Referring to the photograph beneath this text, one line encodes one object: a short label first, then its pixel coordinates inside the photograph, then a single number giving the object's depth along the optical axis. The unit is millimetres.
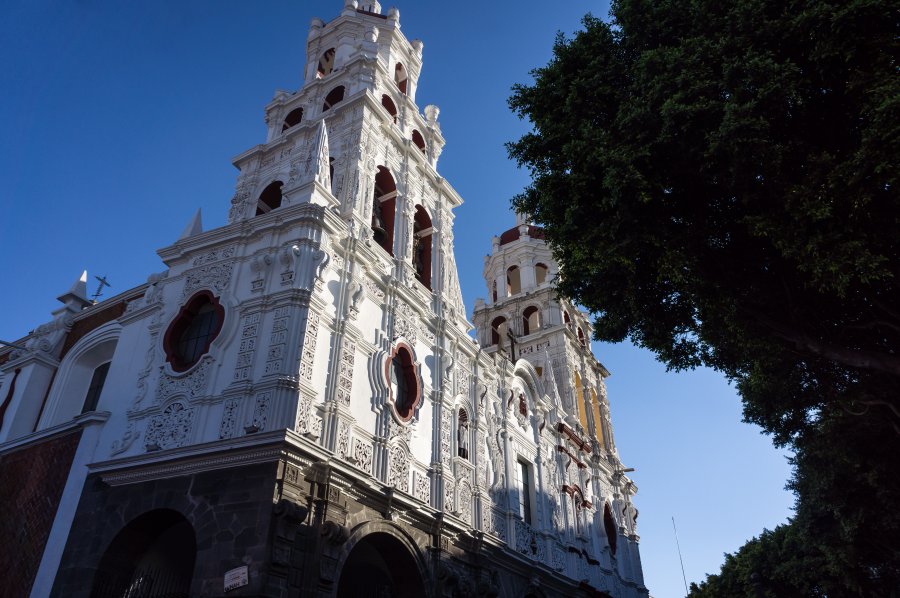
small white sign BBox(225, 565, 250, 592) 10008
